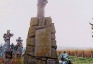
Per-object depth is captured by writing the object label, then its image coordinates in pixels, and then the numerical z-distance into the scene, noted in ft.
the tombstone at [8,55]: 33.55
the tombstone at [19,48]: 33.59
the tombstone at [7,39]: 35.22
